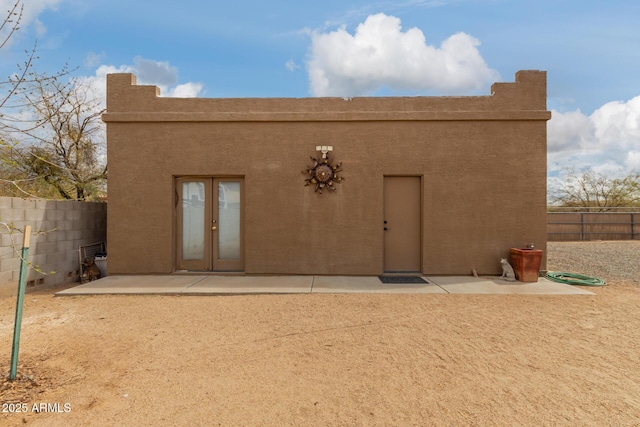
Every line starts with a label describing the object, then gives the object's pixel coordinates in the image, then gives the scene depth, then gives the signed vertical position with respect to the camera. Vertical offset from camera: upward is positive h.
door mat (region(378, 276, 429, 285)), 6.86 -1.27
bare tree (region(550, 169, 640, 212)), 19.33 +1.38
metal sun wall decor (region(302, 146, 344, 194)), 7.32 +0.96
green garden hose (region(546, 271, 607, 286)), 6.96 -1.27
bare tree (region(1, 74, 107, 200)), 9.86 +1.71
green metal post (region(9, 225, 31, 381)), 2.99 -0.83
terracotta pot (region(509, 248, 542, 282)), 6.90 -0.92
